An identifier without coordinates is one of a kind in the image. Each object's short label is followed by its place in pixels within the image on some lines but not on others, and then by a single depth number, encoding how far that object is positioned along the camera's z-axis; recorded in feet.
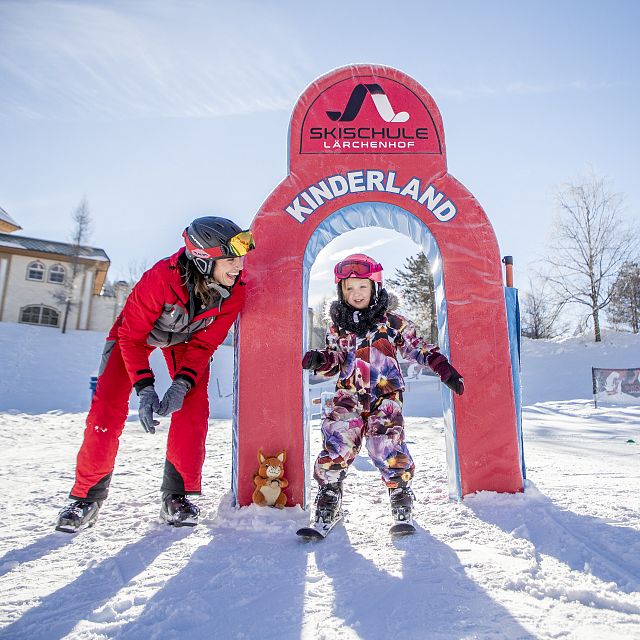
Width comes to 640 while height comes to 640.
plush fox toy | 8.46
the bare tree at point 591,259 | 56.59
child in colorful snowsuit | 7.57
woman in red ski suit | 7.64
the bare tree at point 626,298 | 57.25
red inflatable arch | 9.05
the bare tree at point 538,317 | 61.24
